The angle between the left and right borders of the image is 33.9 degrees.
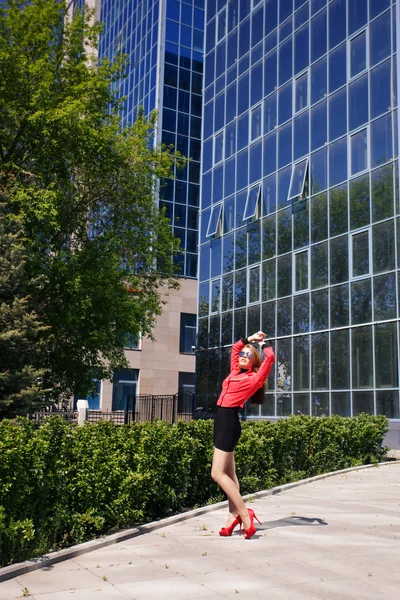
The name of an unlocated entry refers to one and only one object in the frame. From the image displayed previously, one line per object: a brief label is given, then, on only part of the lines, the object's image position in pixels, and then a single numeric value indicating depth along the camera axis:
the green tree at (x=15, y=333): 19.81
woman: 7.26
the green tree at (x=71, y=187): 23.19
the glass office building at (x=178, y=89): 46.28
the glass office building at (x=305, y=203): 22.84
